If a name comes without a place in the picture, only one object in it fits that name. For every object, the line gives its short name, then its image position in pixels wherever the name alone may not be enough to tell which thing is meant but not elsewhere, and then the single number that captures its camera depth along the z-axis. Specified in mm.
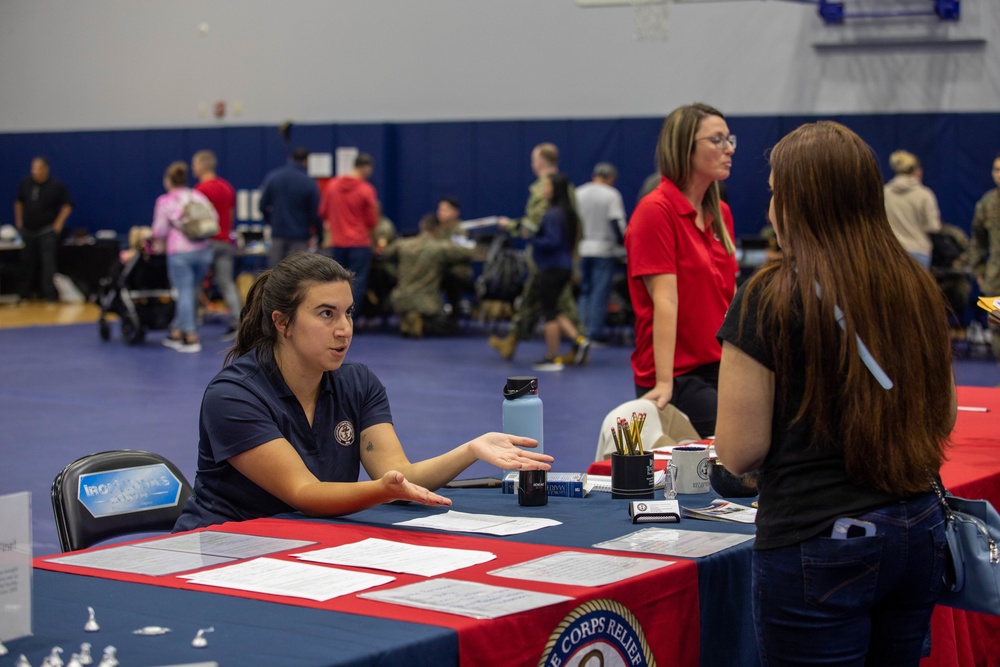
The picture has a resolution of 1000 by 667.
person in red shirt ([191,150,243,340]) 12133
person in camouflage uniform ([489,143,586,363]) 10477
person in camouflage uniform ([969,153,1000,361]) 8758
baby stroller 11633
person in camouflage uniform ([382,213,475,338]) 12453
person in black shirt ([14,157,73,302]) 15680
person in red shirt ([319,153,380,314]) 12422
